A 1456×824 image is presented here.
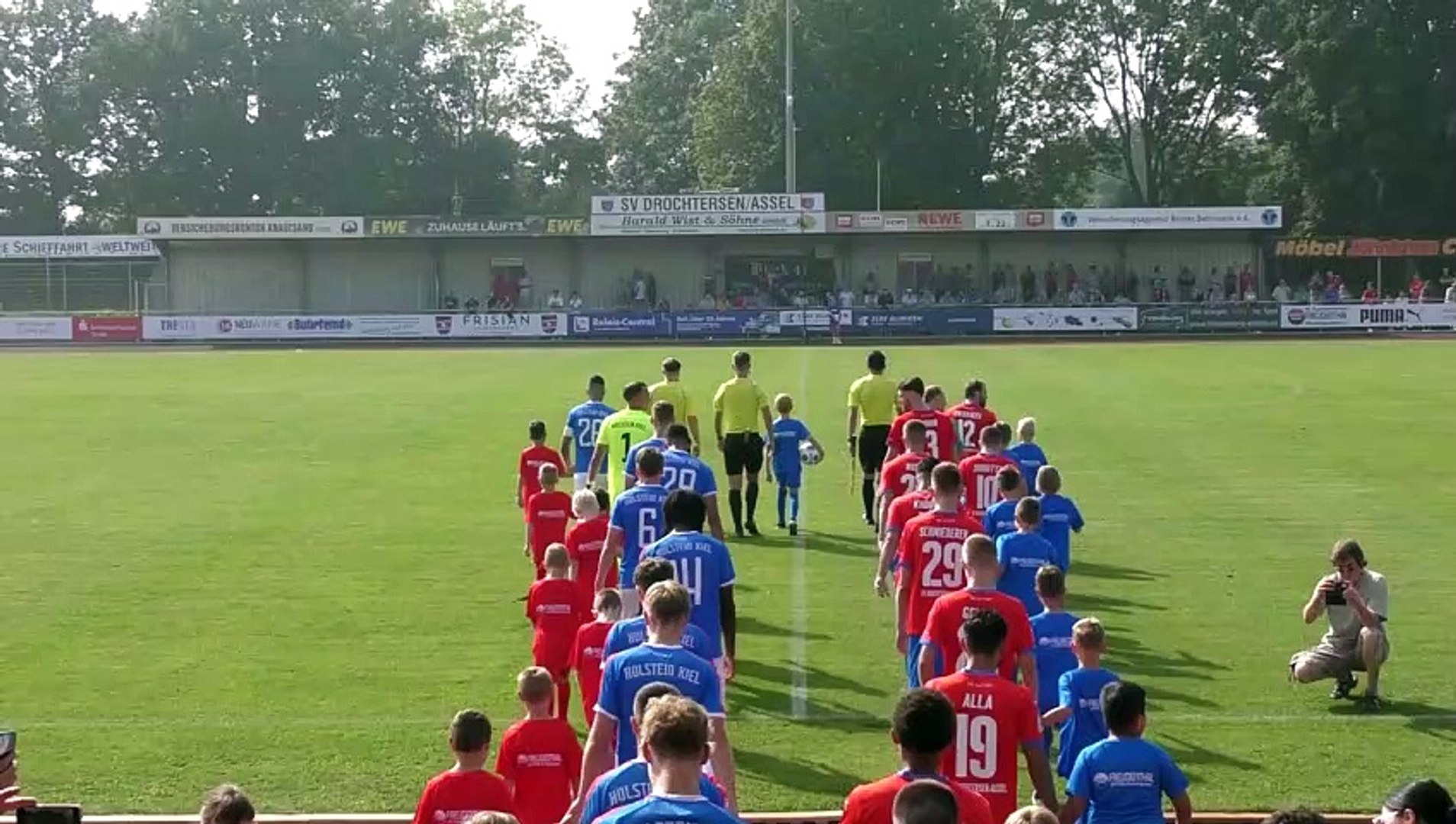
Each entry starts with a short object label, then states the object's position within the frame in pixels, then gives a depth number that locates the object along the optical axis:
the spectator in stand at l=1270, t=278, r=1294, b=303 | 63.72
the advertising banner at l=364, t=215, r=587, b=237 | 67.31
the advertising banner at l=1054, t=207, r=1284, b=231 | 65.75
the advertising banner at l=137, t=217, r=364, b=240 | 67.06
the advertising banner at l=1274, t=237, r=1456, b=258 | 67.06
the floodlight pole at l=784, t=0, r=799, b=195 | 64.44
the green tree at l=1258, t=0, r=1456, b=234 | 75.81
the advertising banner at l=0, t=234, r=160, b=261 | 68.38
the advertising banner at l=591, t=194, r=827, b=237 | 65.50
